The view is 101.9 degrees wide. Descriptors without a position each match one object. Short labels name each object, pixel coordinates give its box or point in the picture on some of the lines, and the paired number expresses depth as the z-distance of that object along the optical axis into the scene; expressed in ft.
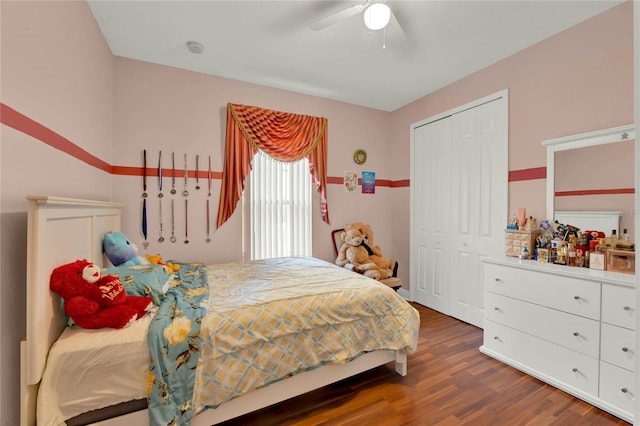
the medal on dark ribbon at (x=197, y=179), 9.66
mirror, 6.17
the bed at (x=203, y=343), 3.68
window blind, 10.62
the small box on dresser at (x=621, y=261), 5.68
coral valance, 9.95
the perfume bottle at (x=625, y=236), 6.17
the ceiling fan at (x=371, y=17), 5.66
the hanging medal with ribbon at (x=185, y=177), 9.50
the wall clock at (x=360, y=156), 12.55
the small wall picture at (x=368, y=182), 12.81
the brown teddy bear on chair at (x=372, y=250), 10.89
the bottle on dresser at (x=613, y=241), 6.02
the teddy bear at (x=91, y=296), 4.08
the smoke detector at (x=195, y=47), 7.92
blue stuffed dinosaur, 6.48
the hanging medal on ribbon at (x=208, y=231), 9.85
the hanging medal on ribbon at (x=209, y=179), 9.84
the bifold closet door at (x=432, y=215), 10.62
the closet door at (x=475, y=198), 8.83
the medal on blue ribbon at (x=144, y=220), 8.96
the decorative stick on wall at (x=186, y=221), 9.53
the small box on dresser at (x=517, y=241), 7.58
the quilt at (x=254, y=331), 4.29
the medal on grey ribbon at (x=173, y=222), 9.37
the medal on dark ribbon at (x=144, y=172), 8.97
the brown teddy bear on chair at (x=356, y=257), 10.32
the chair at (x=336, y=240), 11.93
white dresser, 5.29
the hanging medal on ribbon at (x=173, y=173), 9.34
